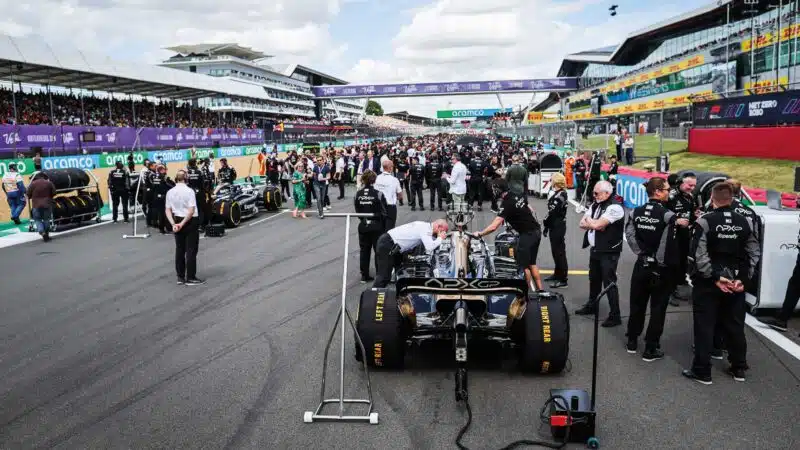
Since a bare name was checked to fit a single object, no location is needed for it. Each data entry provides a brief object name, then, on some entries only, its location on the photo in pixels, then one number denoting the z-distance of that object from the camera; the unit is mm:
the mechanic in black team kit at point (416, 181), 19328
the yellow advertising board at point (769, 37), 32269
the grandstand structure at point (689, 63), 33969
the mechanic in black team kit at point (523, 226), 8398
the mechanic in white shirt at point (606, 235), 7500
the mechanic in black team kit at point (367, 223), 9891
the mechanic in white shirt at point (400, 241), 7363
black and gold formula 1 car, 5477
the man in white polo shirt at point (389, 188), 11477
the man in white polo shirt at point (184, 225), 9812
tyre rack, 16109
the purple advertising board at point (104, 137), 19781
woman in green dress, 18297
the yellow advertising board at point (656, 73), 45462
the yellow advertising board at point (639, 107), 45812
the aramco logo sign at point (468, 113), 130500
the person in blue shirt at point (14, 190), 16219
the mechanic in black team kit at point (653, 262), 6316
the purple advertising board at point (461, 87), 82000
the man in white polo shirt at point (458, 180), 17172
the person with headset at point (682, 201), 8258
